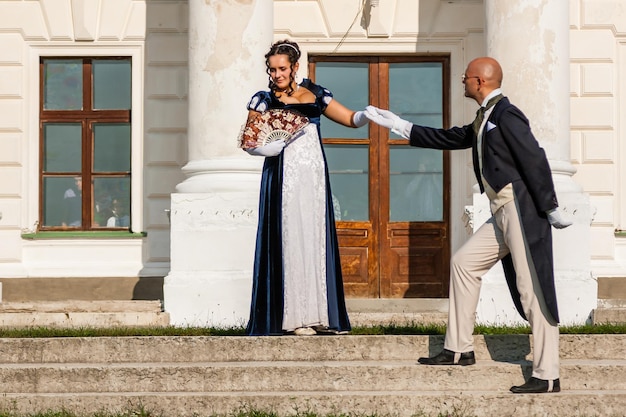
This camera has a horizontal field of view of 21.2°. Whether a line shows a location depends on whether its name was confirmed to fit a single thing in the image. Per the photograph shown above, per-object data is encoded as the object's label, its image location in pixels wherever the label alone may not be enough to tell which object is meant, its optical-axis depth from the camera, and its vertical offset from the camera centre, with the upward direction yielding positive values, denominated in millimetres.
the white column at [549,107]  14359 +1026
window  18035 +841
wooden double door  17722 +445
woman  11157 -37
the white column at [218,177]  14531 +394
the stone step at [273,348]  10376 -793
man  9438 -63
